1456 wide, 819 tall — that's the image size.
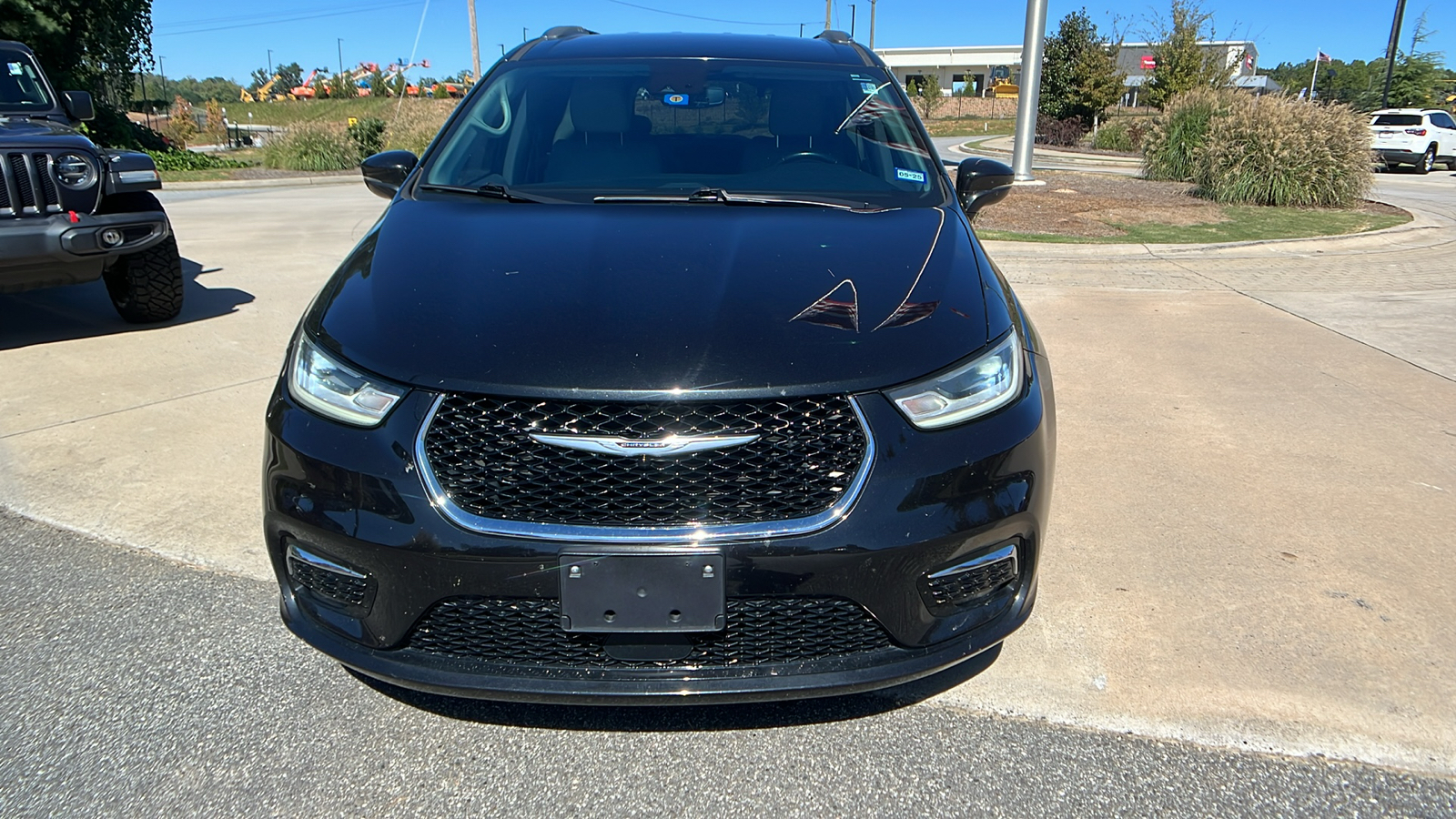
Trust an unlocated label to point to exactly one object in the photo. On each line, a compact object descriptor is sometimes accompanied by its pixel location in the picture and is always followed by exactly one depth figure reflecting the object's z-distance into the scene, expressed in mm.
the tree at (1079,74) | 34781
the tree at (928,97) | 54656
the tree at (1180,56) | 28312
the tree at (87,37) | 19859
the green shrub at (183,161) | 20688
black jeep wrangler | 5195
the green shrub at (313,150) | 22344
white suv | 23891
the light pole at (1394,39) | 33044
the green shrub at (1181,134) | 14906
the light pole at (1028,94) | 13094
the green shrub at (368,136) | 23281
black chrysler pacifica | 1952
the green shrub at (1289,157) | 12531
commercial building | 73875
